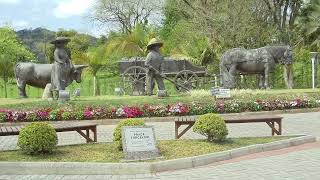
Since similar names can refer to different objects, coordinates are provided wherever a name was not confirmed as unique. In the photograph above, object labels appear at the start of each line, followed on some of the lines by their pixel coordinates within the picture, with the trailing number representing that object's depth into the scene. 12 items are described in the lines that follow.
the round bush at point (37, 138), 8.19
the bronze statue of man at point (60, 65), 16.10
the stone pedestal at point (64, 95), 16.11
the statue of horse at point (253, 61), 20.72
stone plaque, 8.12
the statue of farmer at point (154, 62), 17.77
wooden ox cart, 22.13
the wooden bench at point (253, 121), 10.49
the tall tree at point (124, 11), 43.56
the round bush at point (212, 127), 9.30
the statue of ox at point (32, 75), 19.58
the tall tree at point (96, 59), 25.98
